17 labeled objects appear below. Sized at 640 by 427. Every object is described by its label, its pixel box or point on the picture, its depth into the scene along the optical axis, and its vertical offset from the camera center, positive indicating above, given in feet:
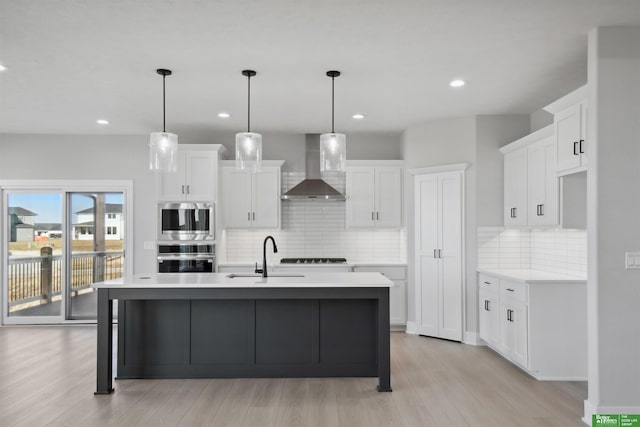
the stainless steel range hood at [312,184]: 20.73 +1.69
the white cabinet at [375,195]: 21.33 +1.19
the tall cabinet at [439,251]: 18.40 -1.25
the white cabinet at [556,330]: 13.60 -3.25
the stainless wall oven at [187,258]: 20.13 -1.65
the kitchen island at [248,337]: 13.71 -3.51
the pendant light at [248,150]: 13.21 +2.02
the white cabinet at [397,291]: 20.47 -3.16
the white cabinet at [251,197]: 21.30 +1.08
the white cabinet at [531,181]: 14.28 +1.34
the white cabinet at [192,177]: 20.36 +1.92
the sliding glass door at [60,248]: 21.63 -1.33
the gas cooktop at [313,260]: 20.92 -1.86
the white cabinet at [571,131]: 11.60 +2.39
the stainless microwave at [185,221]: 20.21 -0.03
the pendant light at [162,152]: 12.88 +1.93
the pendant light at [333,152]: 13.04 +1.95
